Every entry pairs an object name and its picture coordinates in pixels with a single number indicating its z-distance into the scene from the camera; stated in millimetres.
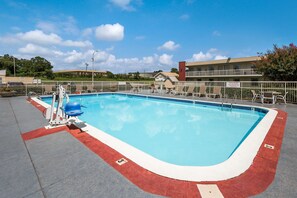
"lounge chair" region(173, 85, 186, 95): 15227
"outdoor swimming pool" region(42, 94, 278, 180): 3880
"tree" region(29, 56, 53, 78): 44819
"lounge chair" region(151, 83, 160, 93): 19930
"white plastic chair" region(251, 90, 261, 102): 10828
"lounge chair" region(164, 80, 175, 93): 16684
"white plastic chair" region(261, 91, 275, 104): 9697
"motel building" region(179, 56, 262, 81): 24516
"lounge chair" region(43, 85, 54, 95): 14703
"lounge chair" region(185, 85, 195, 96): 14058
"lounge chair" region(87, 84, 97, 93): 17219
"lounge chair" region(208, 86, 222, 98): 12506
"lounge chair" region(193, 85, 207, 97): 13362
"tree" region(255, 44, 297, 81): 11172
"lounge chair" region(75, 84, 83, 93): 16534
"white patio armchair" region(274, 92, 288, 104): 9927
